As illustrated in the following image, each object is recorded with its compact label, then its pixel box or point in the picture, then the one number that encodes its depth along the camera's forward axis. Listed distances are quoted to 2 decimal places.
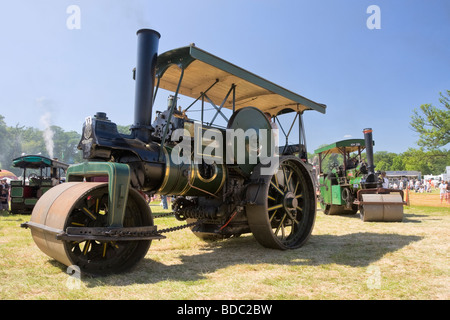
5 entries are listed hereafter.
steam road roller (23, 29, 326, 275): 3.35
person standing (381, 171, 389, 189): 10.38
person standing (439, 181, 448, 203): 17.42
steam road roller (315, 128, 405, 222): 8.65
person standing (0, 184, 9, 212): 12.93
